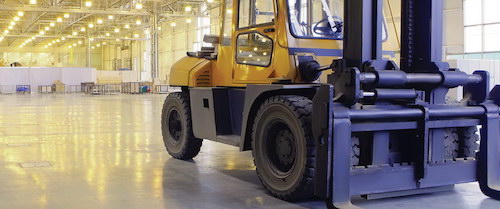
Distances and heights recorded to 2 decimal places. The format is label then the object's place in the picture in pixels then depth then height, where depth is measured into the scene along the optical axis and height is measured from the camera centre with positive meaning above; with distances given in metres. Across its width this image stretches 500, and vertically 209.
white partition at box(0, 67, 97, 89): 42.47 +0.49
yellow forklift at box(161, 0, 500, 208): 4.85 -0.24
